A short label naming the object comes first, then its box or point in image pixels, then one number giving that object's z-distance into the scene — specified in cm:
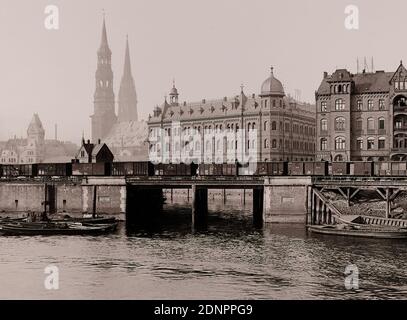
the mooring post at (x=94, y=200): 9344
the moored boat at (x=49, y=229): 7988
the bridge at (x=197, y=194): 8450
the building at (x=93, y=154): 12794
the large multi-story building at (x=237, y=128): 15775
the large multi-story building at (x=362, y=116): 11556
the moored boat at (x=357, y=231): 7206
